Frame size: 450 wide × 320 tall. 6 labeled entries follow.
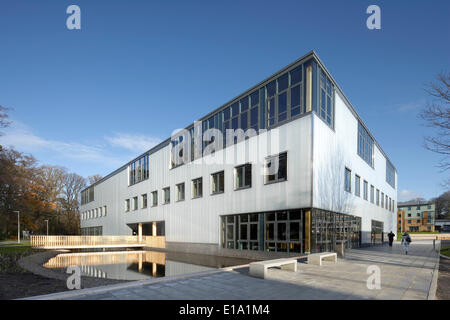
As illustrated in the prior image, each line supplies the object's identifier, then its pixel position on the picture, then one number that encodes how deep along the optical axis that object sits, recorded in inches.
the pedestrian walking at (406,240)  788.2
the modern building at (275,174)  716.0
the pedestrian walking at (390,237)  1078.1
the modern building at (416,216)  3809.1
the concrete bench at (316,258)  510.2
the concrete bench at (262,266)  383.9
